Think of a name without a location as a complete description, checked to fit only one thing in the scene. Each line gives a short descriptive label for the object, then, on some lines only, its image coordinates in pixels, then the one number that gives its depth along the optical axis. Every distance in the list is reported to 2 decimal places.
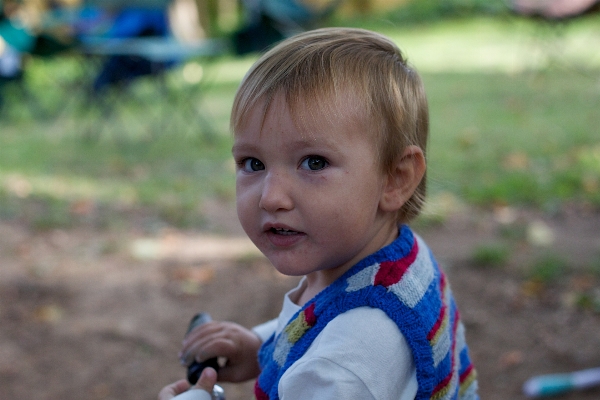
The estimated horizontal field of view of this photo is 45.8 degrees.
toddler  1.28
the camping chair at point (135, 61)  7.18
